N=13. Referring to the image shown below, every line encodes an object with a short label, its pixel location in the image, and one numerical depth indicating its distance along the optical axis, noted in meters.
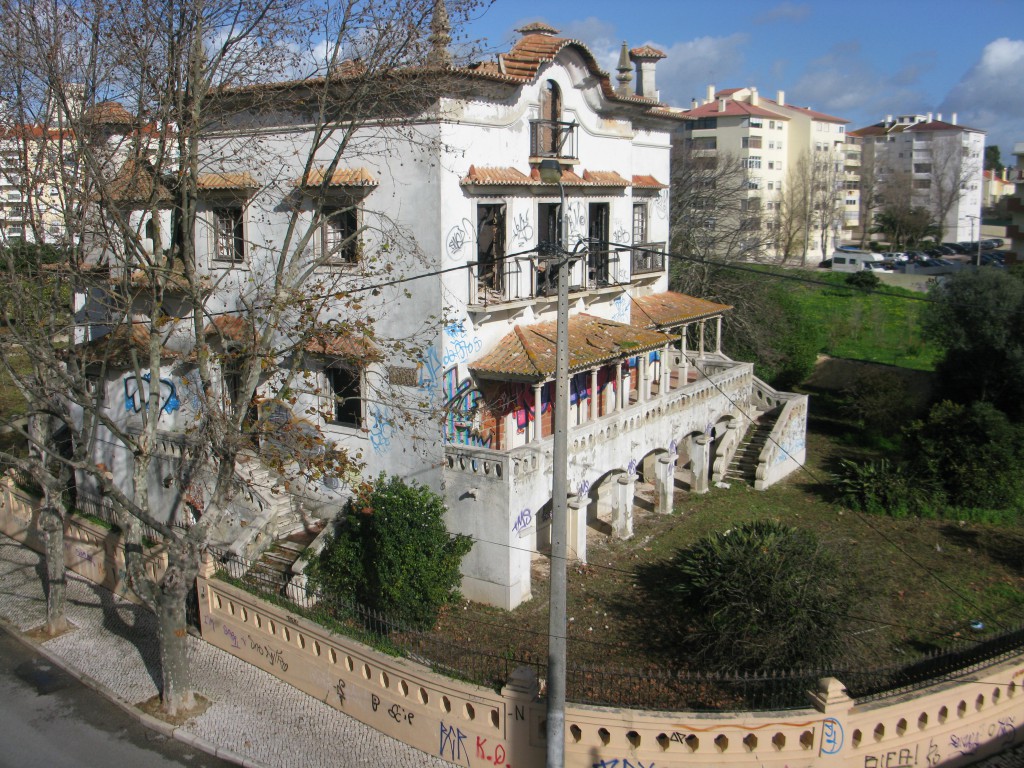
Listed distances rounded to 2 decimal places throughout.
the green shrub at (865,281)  48.09
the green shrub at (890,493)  22.50
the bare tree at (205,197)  13.20
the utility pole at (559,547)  9.45
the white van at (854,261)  65.22
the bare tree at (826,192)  77.38
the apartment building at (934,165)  87.56
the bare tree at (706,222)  34.72
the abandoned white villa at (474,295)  16.62
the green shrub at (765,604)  13.36
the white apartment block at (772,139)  74.94
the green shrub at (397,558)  15.36
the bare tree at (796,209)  69.90
